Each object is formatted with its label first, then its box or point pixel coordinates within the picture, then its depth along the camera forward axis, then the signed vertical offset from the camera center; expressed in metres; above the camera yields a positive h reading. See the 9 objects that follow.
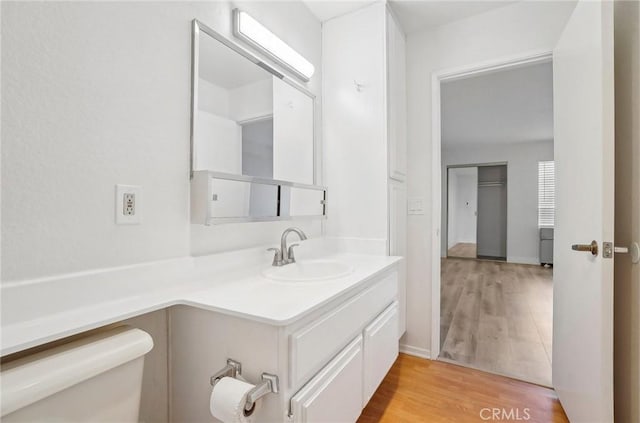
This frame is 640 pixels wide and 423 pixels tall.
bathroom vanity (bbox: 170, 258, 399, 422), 0.83 -0.47
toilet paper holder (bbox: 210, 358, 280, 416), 0.79 -0.49
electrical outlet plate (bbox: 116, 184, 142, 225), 0.92 +0.02
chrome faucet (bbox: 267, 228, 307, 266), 1.43 -0.21
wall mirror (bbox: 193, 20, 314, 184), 1.21 +0.46
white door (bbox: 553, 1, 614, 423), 1.08 +0.02
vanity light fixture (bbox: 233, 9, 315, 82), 1.34 +0.87
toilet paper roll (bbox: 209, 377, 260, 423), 0.76 -0.50
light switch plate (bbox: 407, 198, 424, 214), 2.17 +0.05
